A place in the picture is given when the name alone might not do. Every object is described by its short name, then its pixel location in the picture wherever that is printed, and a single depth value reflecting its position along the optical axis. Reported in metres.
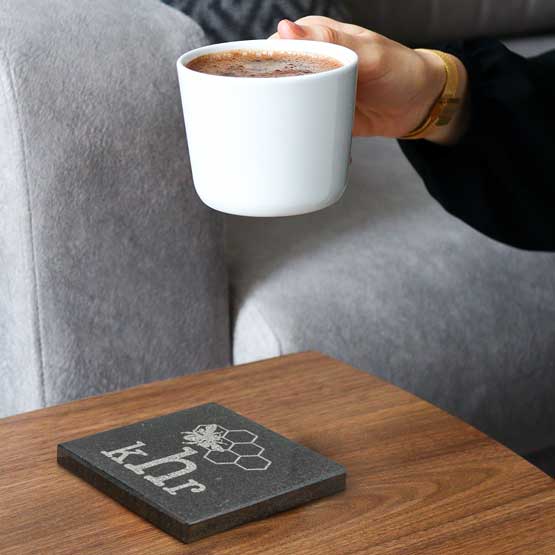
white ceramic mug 1.08
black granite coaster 1.09
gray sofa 1.41
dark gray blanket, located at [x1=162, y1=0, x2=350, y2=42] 1.62
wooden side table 1.08
